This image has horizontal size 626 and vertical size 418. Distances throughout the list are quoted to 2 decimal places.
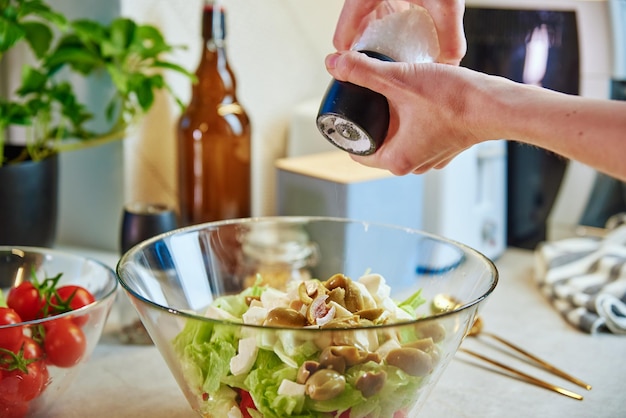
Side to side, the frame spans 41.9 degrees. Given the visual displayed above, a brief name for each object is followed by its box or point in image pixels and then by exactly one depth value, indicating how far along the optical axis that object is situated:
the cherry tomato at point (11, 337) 0.78
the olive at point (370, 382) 0.68
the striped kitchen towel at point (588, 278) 1.21
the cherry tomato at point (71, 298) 0.89
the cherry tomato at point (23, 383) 0.79
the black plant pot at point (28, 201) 1.20
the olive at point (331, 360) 0.66
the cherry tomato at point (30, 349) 0.80
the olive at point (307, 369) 0.67
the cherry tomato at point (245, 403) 0.73
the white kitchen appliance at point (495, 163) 1.44
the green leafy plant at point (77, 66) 1.18
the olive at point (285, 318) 0.75
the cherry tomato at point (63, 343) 0.82
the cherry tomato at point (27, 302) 0.90
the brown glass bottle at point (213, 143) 1.32
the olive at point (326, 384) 0.67
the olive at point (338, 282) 0.80
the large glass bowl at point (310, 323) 0.67
